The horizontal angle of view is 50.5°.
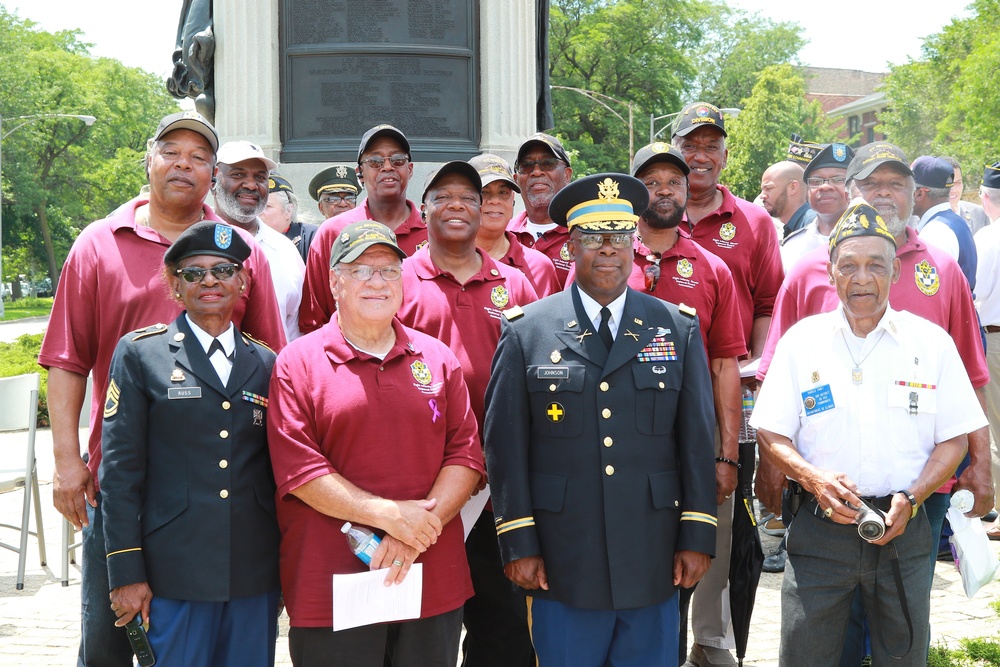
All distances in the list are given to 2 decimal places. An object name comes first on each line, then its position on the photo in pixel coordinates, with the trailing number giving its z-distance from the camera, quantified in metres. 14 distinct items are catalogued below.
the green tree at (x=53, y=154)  48.66
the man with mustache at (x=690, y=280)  4.55
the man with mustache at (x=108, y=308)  3.98
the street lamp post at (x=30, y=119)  40.56
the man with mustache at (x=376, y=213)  5.14
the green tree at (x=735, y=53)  68.00
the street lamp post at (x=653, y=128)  38.28
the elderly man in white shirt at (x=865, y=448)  3.93
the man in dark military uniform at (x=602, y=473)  3.77
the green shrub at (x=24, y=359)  12.40
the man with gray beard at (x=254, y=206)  5.34
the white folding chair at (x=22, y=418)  6.80
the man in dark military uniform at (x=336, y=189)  7.04
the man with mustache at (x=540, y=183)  5.67
